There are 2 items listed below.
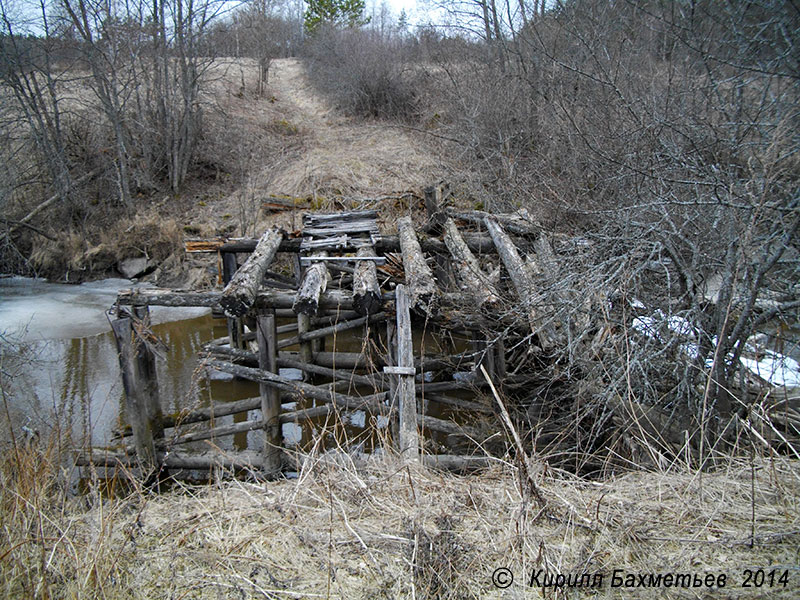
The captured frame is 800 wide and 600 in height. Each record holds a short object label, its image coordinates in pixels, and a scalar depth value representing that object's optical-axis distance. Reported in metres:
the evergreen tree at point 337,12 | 31.58
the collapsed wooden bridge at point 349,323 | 4.55
